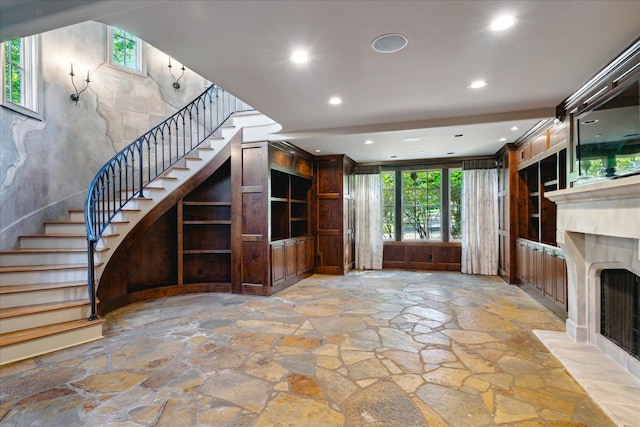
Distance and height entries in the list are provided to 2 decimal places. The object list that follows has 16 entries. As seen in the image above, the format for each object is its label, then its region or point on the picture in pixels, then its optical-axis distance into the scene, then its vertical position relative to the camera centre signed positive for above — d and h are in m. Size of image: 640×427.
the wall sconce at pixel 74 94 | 4.89 +1.95
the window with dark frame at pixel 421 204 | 7.11 +0.25
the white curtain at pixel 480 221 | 6.46 -0.16
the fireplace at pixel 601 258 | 2.31 -0.41
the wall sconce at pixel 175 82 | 6.16 +2.67
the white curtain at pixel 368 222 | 7.24 -0.17
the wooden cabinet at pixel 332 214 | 6.70 +0.02
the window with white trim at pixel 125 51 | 5.51 +3.03
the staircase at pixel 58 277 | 2.98 -0.68
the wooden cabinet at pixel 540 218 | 3.89 -0.09
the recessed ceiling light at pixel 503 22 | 2.07 +1.30
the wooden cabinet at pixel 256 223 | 5.01 -0.12
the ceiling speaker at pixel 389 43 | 2.30 +1.31
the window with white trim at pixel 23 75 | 4.08 +1.96
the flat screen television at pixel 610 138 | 2.44 +0.67
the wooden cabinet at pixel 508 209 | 5.52 +0.08
